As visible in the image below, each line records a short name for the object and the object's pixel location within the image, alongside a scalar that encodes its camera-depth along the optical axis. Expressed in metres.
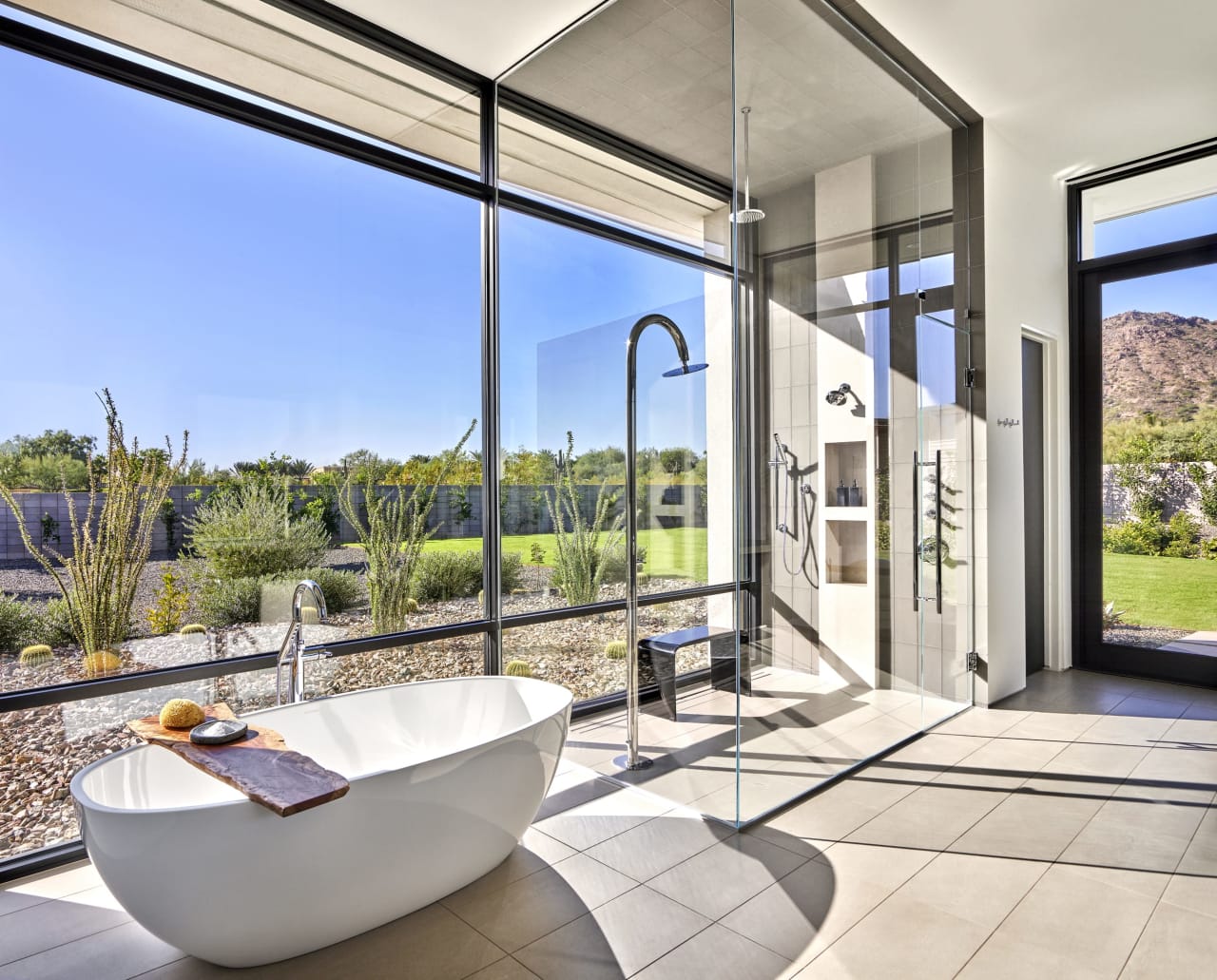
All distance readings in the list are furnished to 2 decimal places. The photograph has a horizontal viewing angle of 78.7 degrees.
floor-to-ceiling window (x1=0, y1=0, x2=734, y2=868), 2.54
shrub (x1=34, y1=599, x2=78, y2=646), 2.52
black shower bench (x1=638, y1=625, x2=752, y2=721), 2.68
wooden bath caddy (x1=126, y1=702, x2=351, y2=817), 1.79
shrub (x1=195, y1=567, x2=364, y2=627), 2.87
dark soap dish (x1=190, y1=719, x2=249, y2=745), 2.14
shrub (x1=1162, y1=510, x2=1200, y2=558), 4.23
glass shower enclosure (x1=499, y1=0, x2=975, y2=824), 2.73
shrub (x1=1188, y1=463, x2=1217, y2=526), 4.16
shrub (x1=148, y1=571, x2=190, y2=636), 2.75
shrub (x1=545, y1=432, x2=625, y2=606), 3.33
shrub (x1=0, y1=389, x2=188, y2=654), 2.59
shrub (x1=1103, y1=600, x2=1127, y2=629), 4.72
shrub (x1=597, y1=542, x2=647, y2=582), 3.21
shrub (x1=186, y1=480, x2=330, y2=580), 2.88
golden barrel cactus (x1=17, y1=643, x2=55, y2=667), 2.48
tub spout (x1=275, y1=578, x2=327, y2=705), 2.62
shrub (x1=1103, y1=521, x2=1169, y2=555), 4.44
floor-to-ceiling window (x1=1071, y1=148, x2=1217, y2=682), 4.27
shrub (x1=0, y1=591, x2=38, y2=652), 2.45
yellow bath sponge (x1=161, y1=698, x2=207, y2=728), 2.25
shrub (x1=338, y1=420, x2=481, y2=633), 3.30
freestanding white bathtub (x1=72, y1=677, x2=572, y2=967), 1.76
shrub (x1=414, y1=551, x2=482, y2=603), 3.50
